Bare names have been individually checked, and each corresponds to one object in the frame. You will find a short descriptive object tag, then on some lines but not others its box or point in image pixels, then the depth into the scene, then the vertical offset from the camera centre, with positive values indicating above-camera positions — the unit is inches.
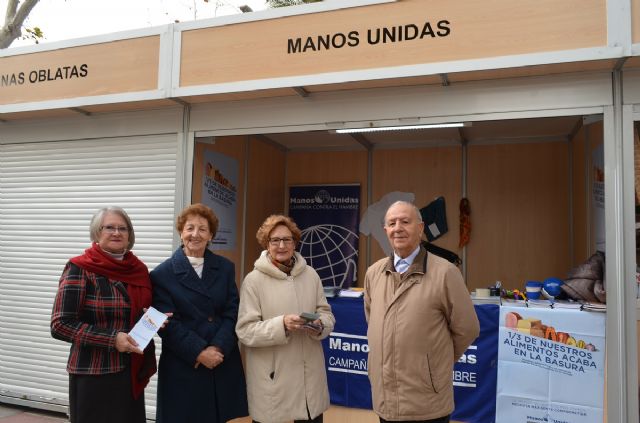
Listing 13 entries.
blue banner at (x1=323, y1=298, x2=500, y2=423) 148.6 -37.0
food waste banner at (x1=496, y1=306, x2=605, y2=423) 135.7 -32.8
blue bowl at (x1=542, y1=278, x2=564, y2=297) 157.5 -13.0
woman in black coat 107.2 -21.6
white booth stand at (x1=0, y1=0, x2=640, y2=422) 131.0 +40.8
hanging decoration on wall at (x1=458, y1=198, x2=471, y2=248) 238.4 +9.6
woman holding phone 107.0 -19.5
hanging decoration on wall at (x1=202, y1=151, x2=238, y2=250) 190.0 +17.2
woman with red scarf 100.8 -18.3
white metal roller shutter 181.9 +5.1
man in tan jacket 94.0 -16.9
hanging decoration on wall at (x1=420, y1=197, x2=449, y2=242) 244.5 +10.6
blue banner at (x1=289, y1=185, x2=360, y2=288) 257.0 +5.7
